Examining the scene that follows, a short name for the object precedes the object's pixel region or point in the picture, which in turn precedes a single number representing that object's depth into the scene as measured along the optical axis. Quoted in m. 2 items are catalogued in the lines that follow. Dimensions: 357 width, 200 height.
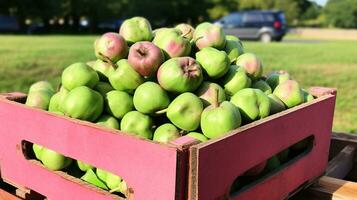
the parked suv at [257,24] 20.38
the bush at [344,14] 63.50
